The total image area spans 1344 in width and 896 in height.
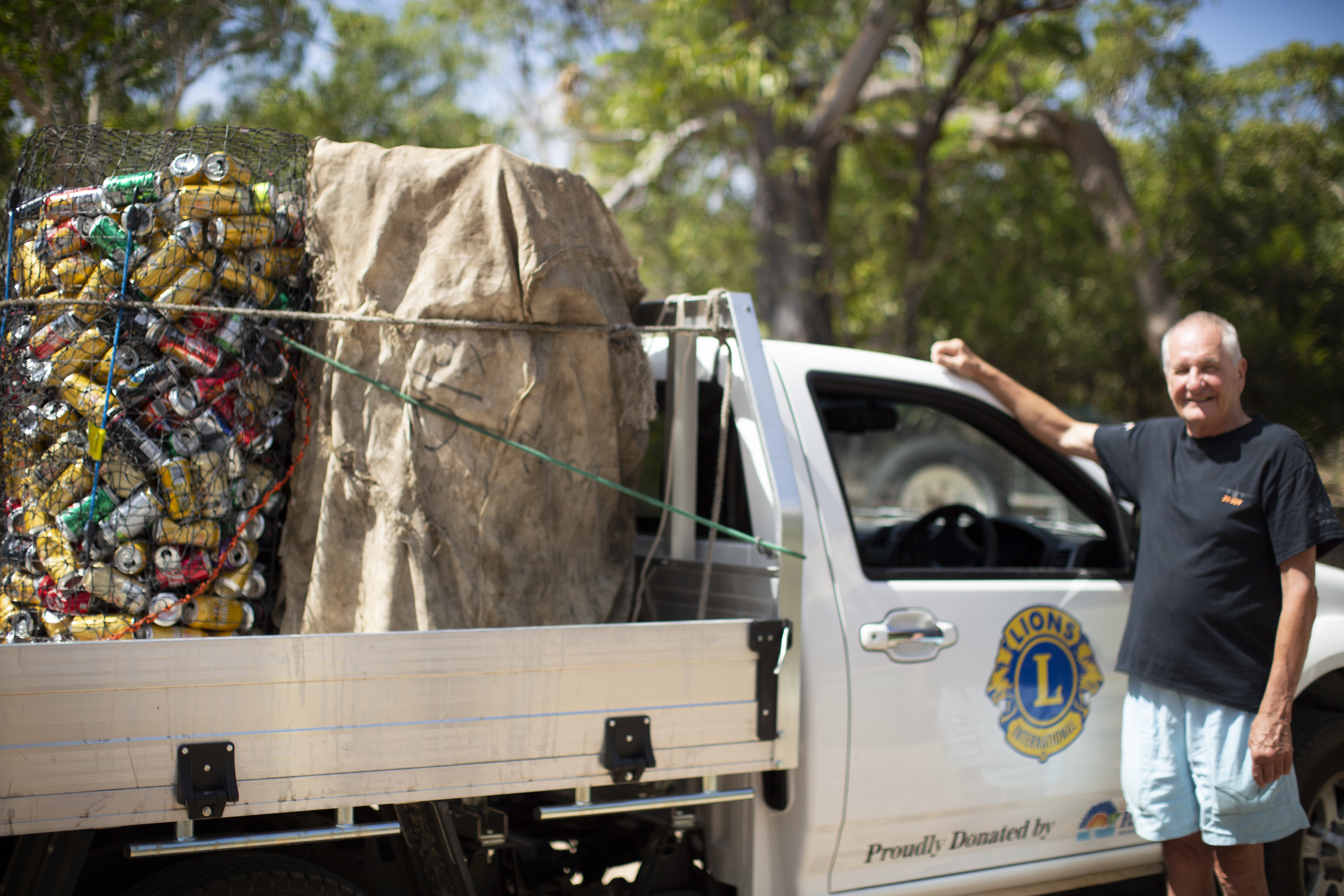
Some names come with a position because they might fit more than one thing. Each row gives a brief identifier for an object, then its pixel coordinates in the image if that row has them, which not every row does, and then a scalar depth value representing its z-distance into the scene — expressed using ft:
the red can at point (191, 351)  7.69
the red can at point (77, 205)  7.84
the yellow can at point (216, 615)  7.80
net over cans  7.51
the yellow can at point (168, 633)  7.61
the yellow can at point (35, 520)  7.57
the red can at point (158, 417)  7.59
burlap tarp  8.11
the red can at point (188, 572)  7.63
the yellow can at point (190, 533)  7.64
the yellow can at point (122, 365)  7.56
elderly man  8.89
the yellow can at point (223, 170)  7.98
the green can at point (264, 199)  8.23
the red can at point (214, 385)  7.75
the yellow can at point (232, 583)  7.97
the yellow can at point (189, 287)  7.72
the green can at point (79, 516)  7.48
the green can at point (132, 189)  7.81
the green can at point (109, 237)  7.73
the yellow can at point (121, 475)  7.50
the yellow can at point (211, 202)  7.87
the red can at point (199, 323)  7.81
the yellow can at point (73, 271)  7.73
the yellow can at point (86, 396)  7.49
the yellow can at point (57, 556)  7.44
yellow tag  7.41
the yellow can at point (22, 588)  7.61
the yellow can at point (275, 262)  8.25
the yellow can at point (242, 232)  7.97
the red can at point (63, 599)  7.49
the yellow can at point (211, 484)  7.72
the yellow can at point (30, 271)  7.85
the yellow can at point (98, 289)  7.61
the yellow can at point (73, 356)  7.57
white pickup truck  6.48
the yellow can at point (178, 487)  7.61
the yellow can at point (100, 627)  7.45
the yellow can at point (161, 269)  7.72
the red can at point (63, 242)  7.76
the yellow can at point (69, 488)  7.51
